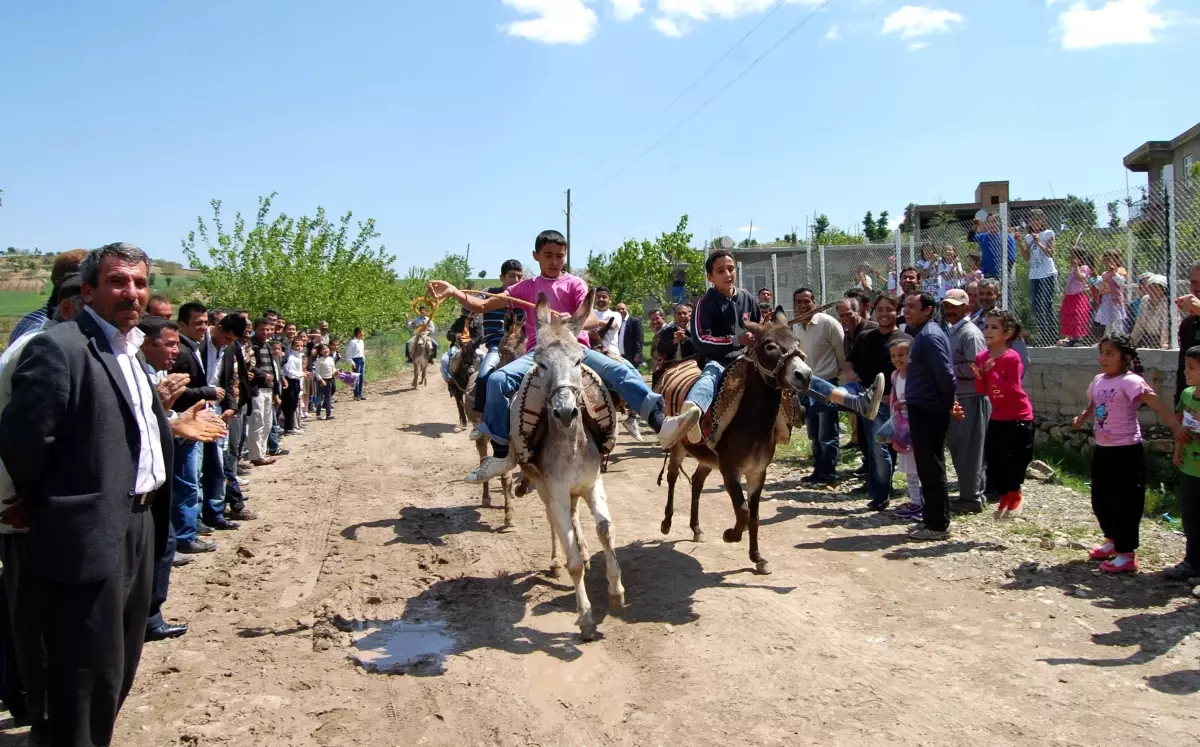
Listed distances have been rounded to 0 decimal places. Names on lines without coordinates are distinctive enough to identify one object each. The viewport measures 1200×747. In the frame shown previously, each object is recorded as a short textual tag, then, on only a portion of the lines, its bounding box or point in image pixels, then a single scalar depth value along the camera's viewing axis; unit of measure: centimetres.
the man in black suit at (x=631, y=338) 1505
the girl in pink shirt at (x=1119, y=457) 686
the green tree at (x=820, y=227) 3876
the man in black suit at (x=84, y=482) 344
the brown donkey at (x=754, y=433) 707
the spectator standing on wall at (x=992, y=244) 1259
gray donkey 619
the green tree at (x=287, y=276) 2873
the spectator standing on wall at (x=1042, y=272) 1181
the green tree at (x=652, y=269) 3403
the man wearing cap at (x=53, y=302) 504
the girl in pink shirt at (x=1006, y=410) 851
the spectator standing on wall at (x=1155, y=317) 992
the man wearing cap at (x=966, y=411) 891
